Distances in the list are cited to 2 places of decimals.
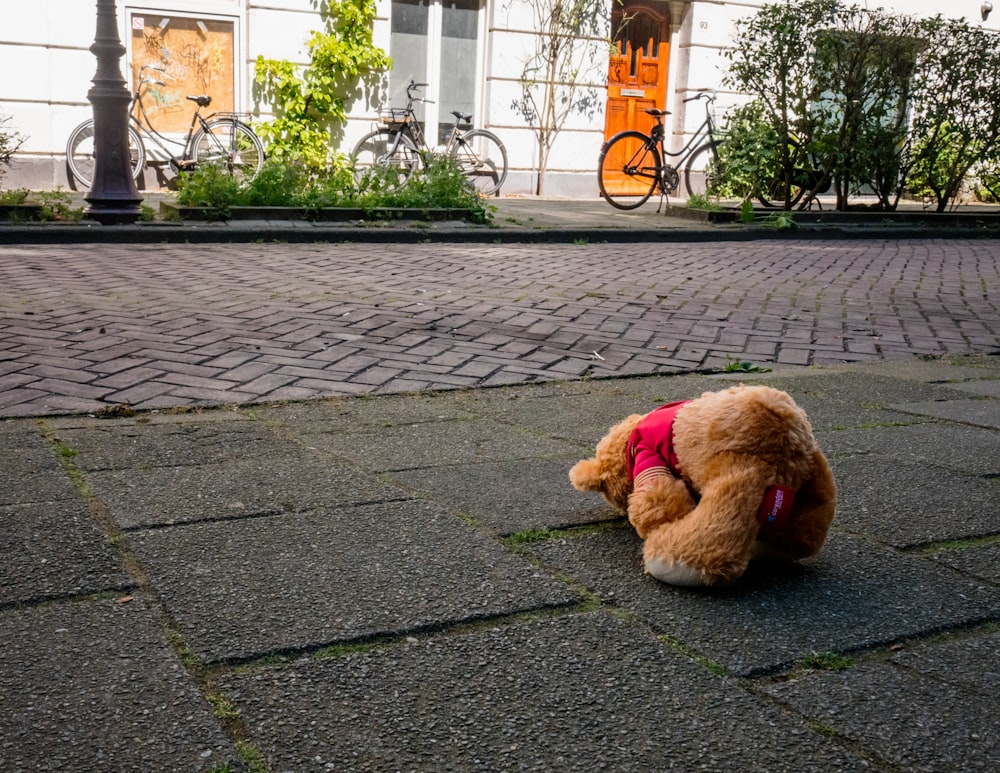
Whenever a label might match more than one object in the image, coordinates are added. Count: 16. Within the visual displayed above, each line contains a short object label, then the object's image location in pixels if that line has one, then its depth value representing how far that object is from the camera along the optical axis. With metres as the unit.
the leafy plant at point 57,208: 8.98
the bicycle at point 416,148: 13.71
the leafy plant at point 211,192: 9.65
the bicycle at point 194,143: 12.31
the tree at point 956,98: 11.53
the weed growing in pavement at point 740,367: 4.81
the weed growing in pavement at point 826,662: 1.97
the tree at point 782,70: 11.34
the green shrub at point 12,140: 11.98
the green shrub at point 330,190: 9.76
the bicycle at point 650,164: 13.19
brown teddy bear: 2.28
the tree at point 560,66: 14.39
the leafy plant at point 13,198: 8.81
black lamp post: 8.90
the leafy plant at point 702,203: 11.95
